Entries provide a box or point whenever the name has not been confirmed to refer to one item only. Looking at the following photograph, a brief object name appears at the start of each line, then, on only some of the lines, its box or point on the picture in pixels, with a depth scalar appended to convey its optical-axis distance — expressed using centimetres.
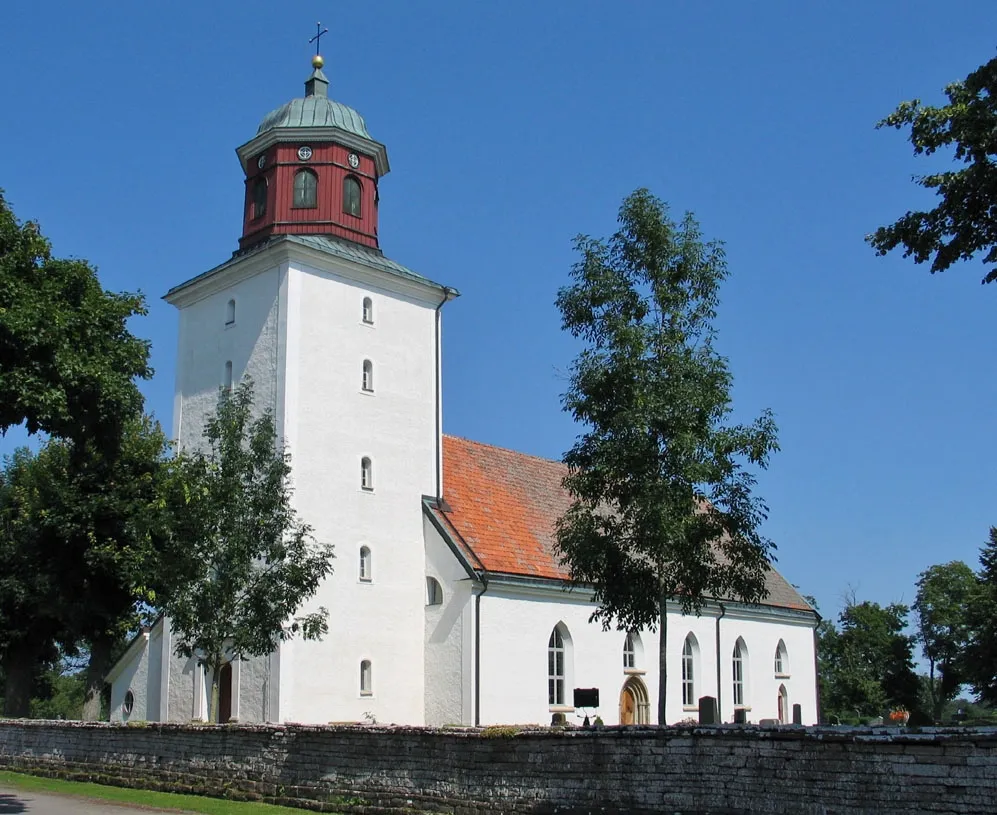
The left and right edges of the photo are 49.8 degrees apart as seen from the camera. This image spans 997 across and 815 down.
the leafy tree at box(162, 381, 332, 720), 2292
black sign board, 2567
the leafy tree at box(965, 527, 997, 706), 5116
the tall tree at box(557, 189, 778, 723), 1981
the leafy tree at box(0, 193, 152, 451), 1506
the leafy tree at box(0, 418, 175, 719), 3278
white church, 2958
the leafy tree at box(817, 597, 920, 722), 6888
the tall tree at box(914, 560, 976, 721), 7625
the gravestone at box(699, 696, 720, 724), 1970
